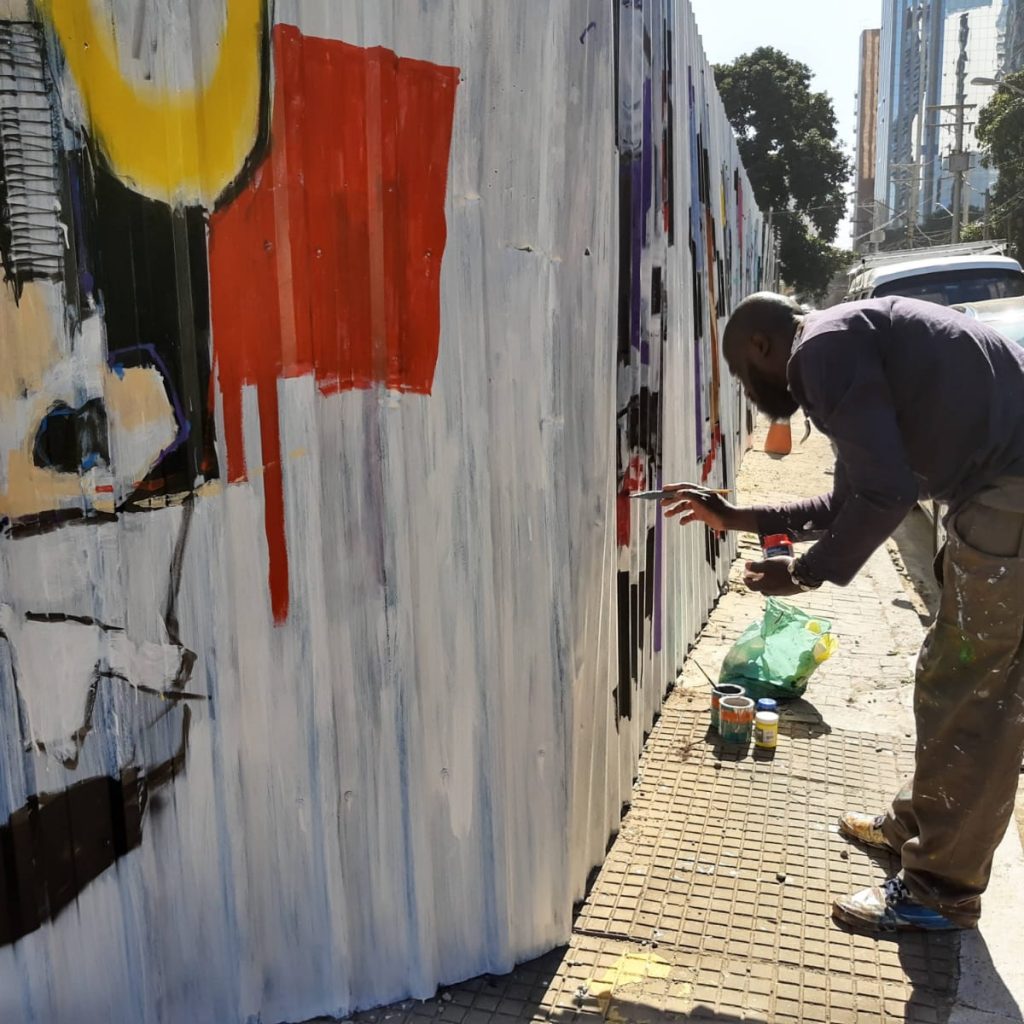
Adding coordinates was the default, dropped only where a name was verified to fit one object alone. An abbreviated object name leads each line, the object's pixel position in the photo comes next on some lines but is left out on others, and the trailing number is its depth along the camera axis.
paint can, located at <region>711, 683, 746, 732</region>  3.89
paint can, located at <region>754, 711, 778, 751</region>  3.68
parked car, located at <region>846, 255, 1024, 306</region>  10.98
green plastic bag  4.19
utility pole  37.12
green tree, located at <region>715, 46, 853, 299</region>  32.38
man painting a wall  2.30
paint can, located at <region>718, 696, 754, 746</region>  3.74
